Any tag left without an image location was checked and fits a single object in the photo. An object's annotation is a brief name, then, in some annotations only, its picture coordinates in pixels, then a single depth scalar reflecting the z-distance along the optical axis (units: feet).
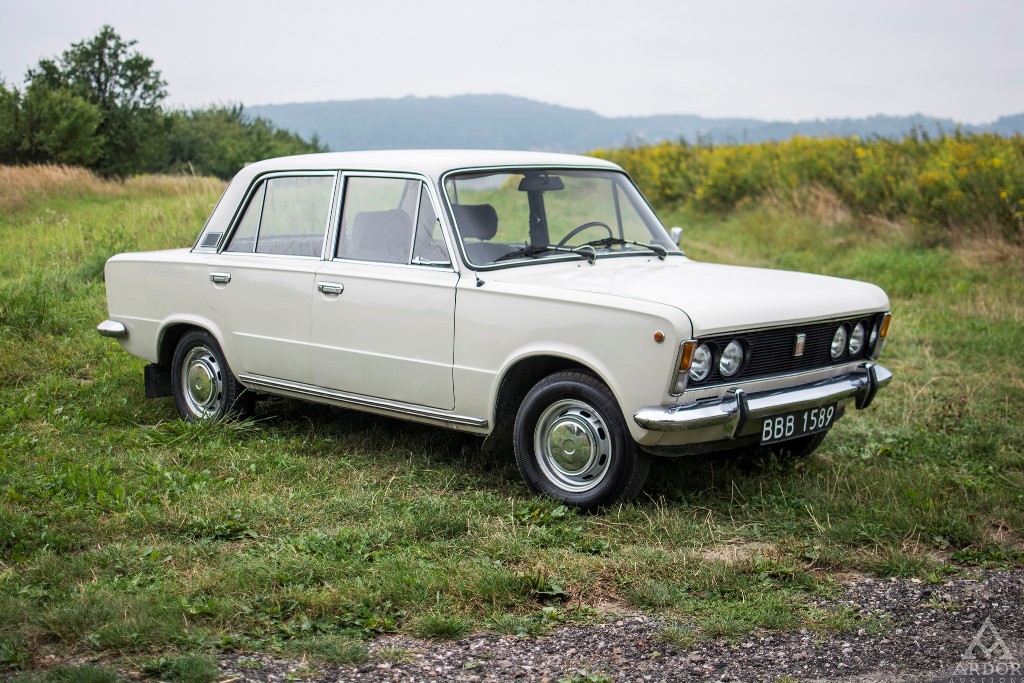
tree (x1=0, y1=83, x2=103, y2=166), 65.46
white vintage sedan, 16.48
